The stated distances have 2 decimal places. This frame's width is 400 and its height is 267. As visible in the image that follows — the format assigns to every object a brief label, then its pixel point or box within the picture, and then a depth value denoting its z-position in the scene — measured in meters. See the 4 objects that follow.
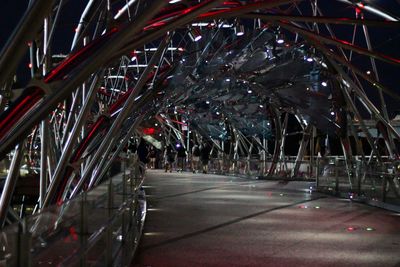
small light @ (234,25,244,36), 24.42
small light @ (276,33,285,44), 26.27
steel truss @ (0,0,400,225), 8.54
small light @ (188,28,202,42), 29.15
